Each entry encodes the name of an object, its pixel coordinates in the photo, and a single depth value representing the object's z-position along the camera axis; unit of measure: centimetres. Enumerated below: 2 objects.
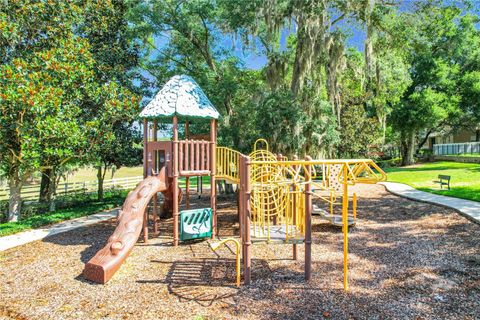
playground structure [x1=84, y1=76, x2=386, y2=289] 532
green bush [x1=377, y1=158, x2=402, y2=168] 2985
